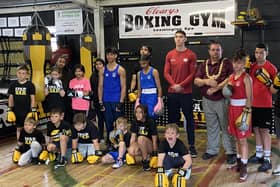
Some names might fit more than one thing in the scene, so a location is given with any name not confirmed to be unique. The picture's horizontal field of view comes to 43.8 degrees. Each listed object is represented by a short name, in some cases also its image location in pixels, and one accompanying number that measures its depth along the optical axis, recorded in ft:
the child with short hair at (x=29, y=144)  15.57
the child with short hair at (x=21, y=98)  16.25
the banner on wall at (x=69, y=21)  26.50
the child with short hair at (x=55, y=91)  17.08
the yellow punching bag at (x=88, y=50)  22.91
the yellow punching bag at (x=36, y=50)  18.98
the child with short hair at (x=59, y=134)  15.34
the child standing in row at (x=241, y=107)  12.74
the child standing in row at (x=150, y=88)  15.23
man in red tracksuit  15.30
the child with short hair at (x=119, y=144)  15.03
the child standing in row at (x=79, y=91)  16.85
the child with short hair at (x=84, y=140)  15.44
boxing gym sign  22.22
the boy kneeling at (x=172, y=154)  12.40
